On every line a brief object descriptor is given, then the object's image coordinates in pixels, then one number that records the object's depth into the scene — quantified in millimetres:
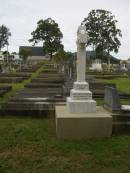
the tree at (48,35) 74812
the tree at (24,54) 85812
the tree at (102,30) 62969
